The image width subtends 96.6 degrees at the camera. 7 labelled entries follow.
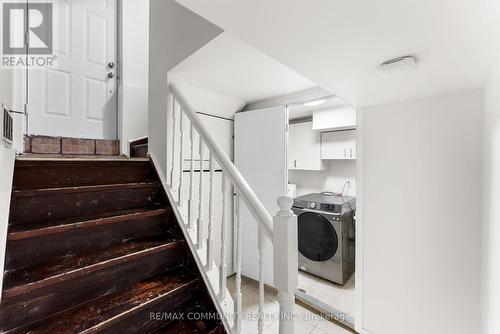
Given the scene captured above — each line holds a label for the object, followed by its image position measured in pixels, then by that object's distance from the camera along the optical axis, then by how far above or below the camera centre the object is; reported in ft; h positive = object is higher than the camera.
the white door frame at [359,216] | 5.55 -1.24
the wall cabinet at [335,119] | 8.01 +1.81
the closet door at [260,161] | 7.08 +0.17
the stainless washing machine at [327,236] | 7.94 -2.60
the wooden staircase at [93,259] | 2.96 -1.49
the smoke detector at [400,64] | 2.94 +1.42
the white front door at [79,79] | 7.02 +2.92
